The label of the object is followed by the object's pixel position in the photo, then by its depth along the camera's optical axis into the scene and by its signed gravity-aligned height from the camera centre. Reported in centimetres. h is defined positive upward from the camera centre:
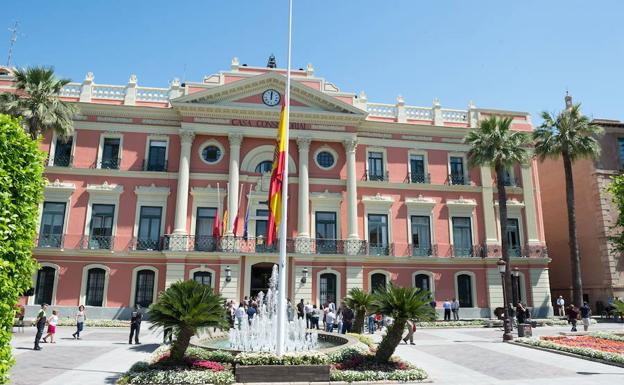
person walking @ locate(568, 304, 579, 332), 2343 -122
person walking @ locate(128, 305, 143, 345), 1831 -147
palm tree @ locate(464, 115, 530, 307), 2961 +908
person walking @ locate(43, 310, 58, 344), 1780 -158
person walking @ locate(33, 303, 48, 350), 1625 -142
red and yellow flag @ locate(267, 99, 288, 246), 1359 +319
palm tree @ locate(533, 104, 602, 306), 3070 +1017
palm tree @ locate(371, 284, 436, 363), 1253 -58
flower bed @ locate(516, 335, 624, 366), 1455 -196
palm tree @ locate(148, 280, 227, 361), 1135 -60
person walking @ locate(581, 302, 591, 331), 2366 -107
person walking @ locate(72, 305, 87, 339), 1939 -141
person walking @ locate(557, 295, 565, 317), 3187 -102
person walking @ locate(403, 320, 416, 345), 1928 -182
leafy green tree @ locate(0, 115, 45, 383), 762 +126
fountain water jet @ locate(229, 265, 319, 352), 1527 -173
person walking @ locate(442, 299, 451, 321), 2920 -129
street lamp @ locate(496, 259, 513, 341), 1992 -160
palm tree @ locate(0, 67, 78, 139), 2517 +1002
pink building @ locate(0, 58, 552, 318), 2853 +590
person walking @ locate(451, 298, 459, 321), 2947 -118
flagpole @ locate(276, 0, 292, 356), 1203 +74
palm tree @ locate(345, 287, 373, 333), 1966 -66
